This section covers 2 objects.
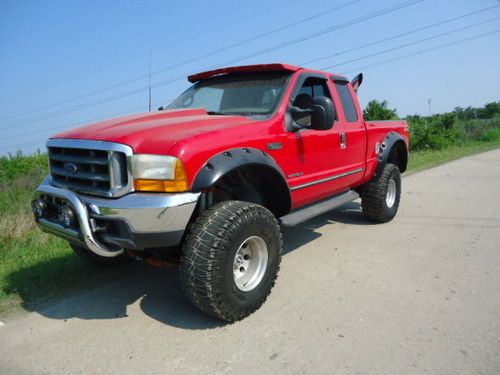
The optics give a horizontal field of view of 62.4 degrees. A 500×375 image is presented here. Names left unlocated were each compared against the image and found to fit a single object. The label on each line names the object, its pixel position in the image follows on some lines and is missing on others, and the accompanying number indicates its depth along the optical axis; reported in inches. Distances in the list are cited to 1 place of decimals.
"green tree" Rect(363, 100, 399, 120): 828.0
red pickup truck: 110.8
